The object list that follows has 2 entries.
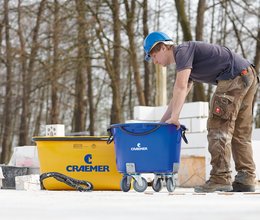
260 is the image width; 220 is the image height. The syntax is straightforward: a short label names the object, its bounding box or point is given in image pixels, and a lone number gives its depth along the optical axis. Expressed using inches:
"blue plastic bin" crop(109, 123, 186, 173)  227.3
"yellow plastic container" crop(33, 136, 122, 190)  255.9
